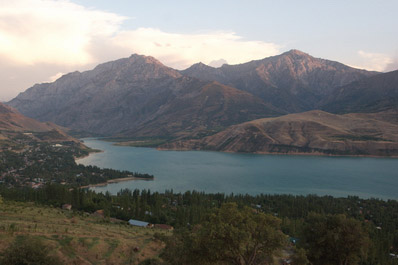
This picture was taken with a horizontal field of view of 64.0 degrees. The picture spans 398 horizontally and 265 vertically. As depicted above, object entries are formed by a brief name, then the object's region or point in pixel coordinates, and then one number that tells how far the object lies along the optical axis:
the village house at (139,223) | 72.85
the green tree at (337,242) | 45.72
